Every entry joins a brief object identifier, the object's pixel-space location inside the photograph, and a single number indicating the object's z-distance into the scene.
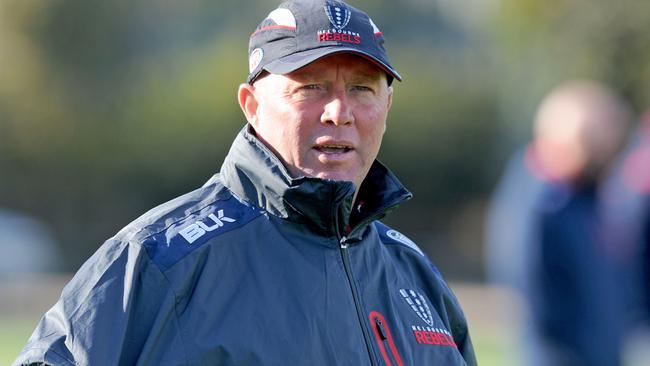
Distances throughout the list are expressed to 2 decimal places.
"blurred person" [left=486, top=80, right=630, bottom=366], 13.00
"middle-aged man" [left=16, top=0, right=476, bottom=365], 6.30
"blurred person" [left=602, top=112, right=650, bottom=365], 13.11
